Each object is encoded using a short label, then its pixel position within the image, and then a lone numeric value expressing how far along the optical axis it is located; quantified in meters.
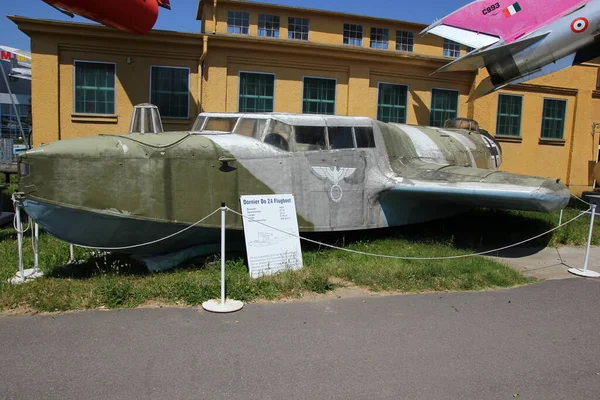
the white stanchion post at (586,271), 7.74
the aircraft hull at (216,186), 5.90
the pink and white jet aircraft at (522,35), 12.83
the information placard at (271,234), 6.80
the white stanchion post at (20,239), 6.32
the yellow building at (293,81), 14.47
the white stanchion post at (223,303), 5.59
